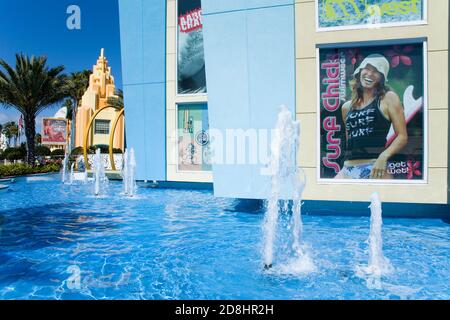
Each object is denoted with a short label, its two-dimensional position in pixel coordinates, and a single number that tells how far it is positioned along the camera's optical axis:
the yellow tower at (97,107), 41.78
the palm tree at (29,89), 23.11
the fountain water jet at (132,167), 15.66
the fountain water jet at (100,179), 13.92
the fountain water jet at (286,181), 5.50
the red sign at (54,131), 29.94
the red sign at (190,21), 15.75
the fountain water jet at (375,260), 4.84
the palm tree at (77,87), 42.16
